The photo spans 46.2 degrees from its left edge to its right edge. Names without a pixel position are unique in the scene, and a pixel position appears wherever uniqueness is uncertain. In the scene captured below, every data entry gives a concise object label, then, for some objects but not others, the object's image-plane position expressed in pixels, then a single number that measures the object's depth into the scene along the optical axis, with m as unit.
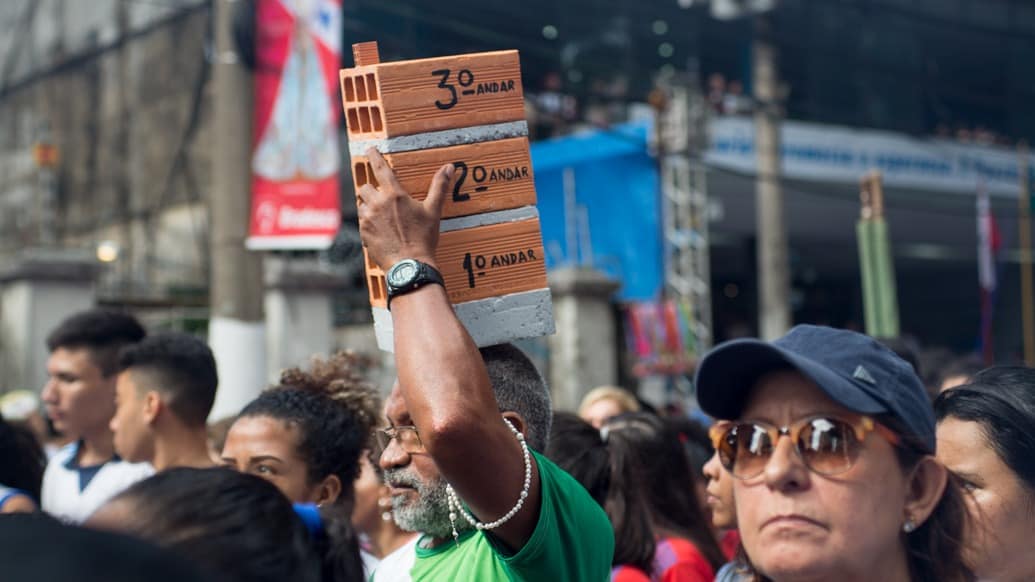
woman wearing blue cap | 1.96
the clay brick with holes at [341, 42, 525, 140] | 2.31
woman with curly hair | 3.62
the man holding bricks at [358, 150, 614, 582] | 2.06
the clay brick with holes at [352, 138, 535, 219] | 2.30
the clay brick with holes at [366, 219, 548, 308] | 2.35
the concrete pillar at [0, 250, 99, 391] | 10.13
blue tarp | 15.36
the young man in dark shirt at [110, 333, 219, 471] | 4.44
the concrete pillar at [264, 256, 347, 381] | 10.46
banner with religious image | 6.65
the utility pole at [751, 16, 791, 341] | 15.28
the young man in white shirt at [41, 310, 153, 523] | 5.02
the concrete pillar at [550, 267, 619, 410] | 11.20
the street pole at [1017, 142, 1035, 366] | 13.79
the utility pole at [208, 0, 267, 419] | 6.60
